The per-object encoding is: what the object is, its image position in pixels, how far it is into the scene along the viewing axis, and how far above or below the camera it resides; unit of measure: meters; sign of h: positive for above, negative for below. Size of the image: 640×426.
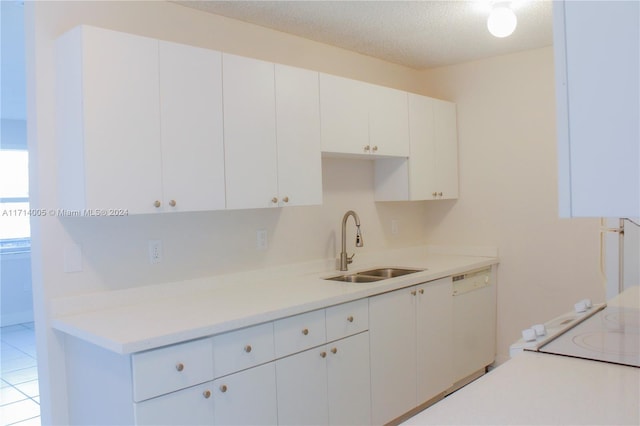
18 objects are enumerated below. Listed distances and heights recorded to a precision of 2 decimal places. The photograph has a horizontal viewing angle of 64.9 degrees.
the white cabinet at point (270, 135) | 2.54 +0.40
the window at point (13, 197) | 6.31 +0.24
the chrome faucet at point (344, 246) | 3.41 -0.27
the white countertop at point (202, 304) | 1.94 -0.45
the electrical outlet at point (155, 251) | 2.57 -0.20
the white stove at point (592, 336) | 1.57 -0.48
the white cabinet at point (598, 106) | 0.74 +0.14
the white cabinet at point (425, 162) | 3.73 +0.33
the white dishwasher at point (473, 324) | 3.61 -0.91
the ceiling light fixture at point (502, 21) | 2.62 +0.95
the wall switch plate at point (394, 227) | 4.10 -0.17
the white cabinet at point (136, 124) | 2.07 +0.39
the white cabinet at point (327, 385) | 2.35 -0.89
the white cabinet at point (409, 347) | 2.87 -0.88
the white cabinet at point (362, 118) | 3.04 +0.58
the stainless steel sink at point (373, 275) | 3.35 -0.48
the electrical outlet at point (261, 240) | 3.07 -0.19
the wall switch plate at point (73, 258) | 2.27 -0.20
